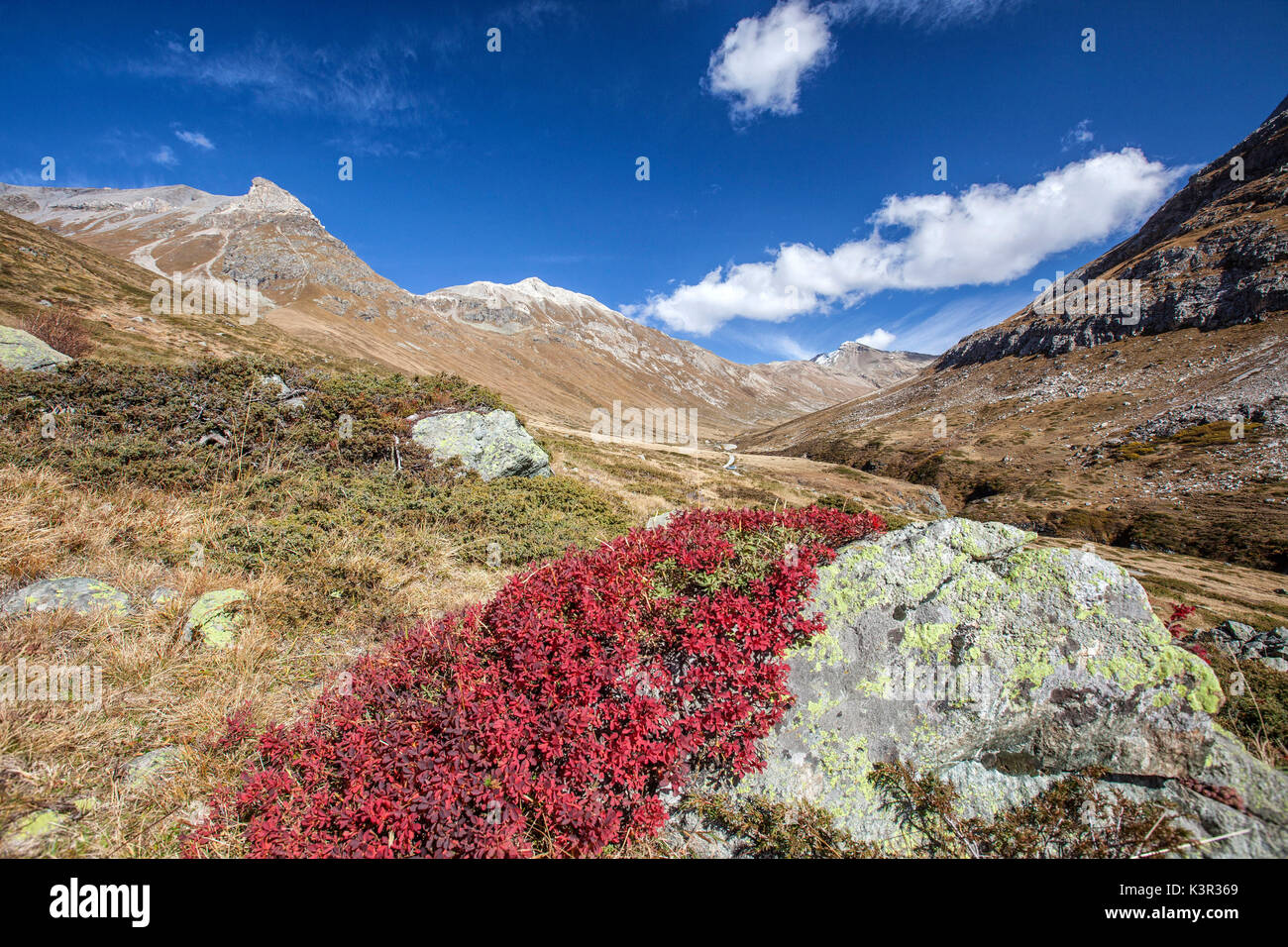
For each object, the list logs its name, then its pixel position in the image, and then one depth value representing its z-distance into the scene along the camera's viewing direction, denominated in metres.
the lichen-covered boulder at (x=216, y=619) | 5.70
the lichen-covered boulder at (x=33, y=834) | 3.22
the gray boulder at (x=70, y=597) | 5.37
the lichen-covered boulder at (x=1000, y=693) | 3.87
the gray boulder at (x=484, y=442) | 14.28
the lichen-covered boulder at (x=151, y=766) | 3.98
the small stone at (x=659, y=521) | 8.18
